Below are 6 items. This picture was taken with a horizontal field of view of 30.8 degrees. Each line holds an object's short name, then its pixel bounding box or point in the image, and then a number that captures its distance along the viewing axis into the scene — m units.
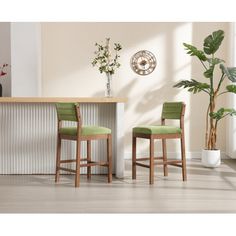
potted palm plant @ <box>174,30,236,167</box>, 5.59
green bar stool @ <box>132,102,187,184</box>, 4.38
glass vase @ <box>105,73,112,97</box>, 4.96
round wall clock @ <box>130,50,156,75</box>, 6.61
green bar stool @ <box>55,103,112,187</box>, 4.16
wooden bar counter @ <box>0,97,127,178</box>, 4.85
